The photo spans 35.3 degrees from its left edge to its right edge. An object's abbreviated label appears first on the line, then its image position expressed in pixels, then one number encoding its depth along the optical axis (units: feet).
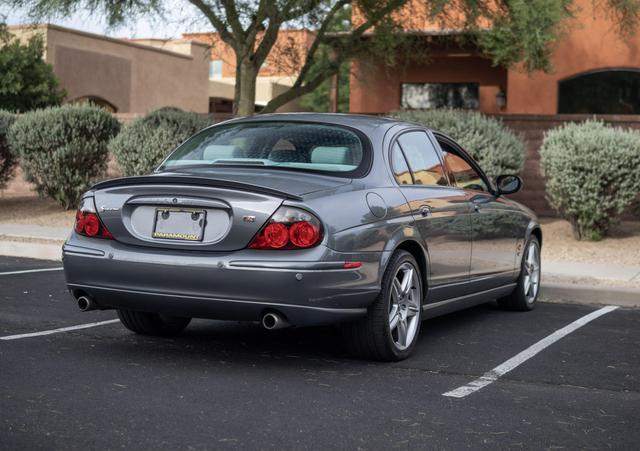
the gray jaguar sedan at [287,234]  18.84
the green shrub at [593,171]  44.52
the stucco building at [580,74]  77.05
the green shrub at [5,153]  59.77
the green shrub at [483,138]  48.75
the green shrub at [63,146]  55.88
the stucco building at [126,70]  120.06
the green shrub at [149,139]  52.80
